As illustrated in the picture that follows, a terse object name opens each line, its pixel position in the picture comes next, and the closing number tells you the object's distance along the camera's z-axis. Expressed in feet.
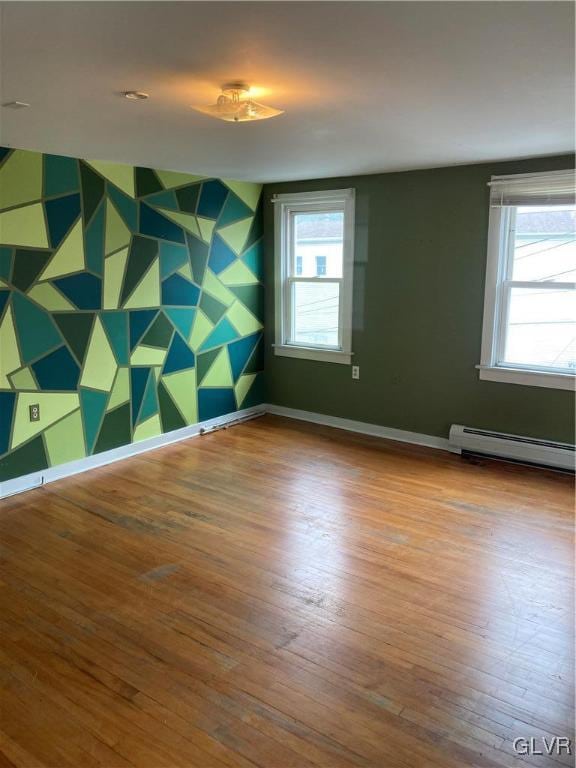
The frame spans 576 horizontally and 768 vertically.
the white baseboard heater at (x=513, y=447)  13.88
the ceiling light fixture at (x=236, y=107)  7.67
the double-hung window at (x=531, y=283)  13.47
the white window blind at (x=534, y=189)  13.00
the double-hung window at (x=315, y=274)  16.99
